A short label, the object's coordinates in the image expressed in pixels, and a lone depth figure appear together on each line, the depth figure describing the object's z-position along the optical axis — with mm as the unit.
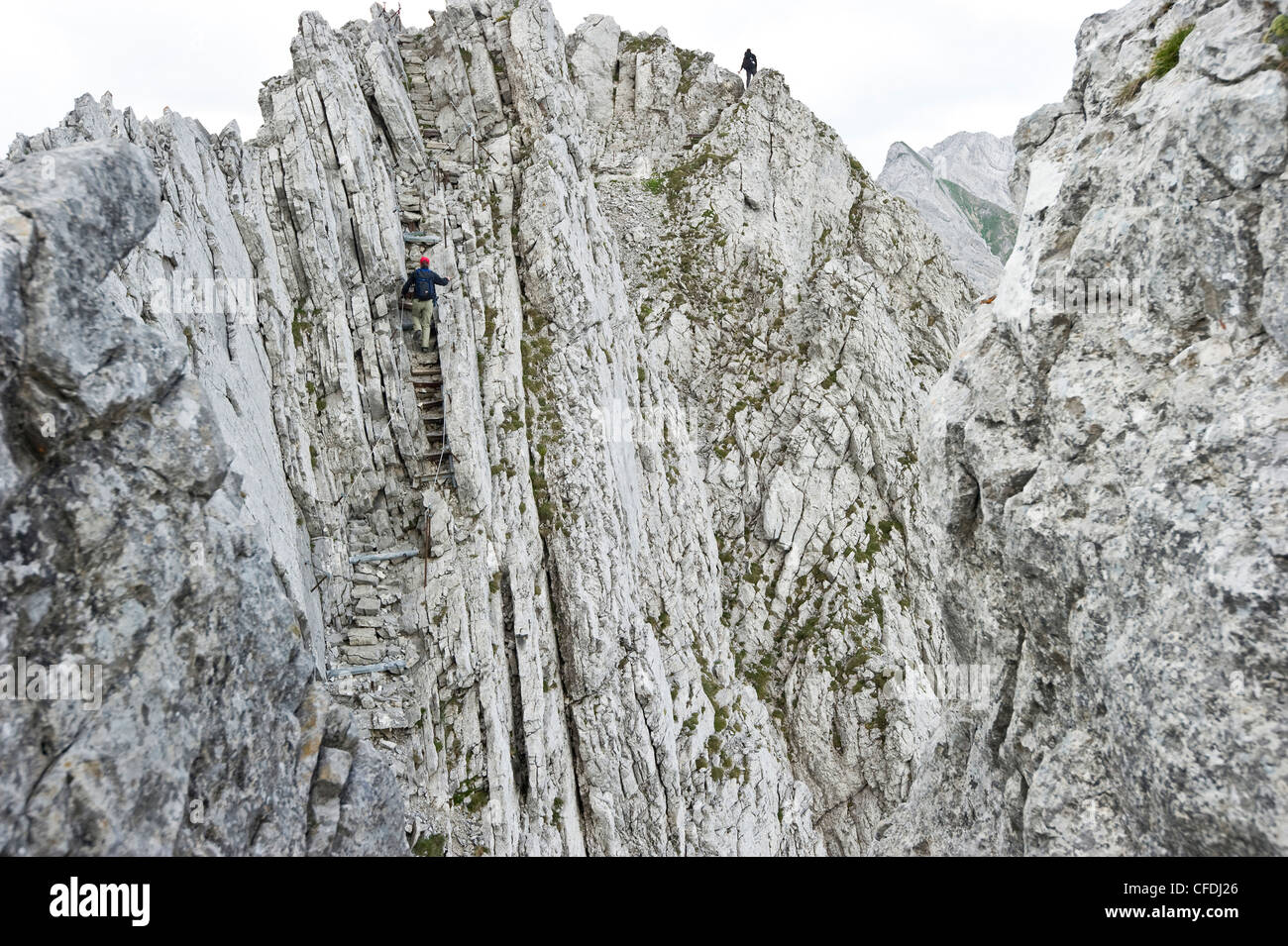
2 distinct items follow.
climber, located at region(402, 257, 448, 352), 23422
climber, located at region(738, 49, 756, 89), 44000
